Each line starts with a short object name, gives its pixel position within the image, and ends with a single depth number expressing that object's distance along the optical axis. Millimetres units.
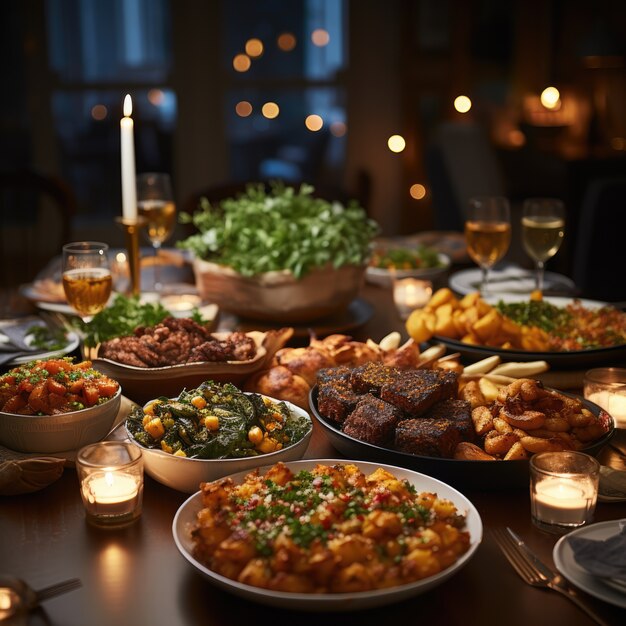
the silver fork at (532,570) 1121
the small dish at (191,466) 1374
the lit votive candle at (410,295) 2447
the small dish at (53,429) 1496
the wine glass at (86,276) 1950
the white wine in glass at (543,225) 2527
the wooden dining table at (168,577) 1097
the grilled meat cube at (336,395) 1570
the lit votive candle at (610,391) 1688
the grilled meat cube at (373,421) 1479
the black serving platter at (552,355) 1961
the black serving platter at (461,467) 1384
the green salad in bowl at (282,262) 2238
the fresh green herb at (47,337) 1995
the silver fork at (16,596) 1008
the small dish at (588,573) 1105
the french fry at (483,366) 1857
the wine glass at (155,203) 2588
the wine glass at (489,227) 2498
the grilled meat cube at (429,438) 1427
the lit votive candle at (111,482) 1330
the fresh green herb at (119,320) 1996
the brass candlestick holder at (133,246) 2238
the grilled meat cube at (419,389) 1522
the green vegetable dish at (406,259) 2857
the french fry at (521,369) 1823
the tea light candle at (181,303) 2217
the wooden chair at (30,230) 7035
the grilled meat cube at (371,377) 1604
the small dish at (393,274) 2805
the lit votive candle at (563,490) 1299
